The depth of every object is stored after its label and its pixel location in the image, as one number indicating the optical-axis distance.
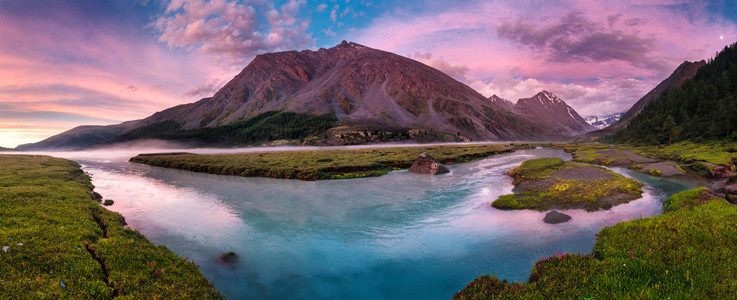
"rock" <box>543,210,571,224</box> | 23.06
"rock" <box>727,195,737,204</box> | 23.67
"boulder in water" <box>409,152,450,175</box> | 54.53
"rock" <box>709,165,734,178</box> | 41.61
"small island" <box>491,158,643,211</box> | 27.39
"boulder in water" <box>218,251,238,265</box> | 17.78
